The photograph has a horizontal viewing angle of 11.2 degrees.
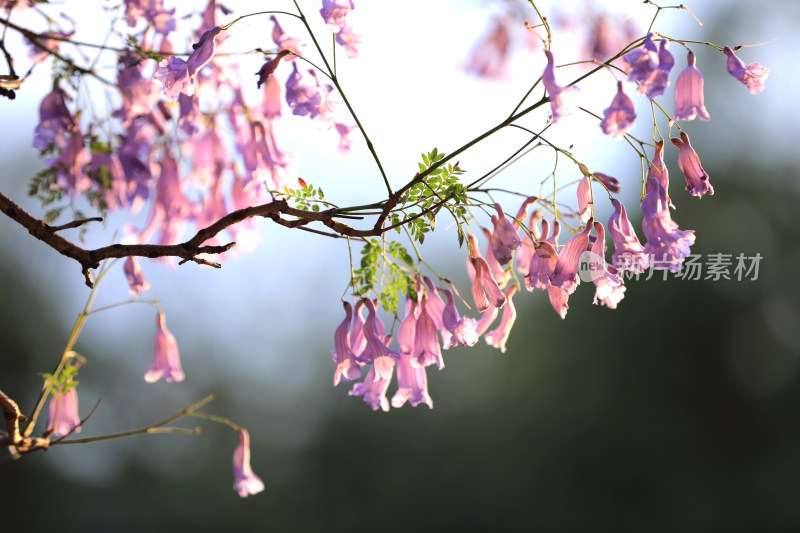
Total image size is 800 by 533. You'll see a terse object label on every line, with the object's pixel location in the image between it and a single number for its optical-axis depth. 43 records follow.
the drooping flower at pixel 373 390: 2.26
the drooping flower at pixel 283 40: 2.36
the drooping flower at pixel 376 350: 2.24
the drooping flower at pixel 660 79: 2.15
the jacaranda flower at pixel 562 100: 2.17
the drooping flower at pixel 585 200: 2.23
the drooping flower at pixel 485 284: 2.24
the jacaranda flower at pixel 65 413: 2.39
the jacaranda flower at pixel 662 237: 2.20
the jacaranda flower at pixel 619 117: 2.16
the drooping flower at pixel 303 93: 2.30
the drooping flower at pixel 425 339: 2.25
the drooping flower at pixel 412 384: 2.29
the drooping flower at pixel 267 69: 2.26
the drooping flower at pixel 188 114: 2.39
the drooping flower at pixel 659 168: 2.21
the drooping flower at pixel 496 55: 3.94
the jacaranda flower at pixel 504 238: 2.22
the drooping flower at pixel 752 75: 2.22
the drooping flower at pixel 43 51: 2.41
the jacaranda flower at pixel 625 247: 2.20
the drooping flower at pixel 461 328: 2.24
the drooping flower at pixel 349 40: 2.28
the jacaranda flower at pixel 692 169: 2.22
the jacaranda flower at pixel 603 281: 2.21
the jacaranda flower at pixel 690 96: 2.23
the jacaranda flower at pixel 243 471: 2.48
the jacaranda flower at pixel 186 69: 2.23
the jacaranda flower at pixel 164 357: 2.46
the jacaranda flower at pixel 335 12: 2.24
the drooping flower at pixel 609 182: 2.21
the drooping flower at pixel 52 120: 2.43
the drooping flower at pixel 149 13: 2.40
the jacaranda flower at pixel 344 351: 2.25
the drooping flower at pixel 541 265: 2.21
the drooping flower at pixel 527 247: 2.26
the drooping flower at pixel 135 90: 2.44
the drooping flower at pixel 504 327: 2.28
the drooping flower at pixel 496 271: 2.26
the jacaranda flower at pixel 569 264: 2.20
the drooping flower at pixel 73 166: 2.44
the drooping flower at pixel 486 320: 2.27
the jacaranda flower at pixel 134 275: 2.43
